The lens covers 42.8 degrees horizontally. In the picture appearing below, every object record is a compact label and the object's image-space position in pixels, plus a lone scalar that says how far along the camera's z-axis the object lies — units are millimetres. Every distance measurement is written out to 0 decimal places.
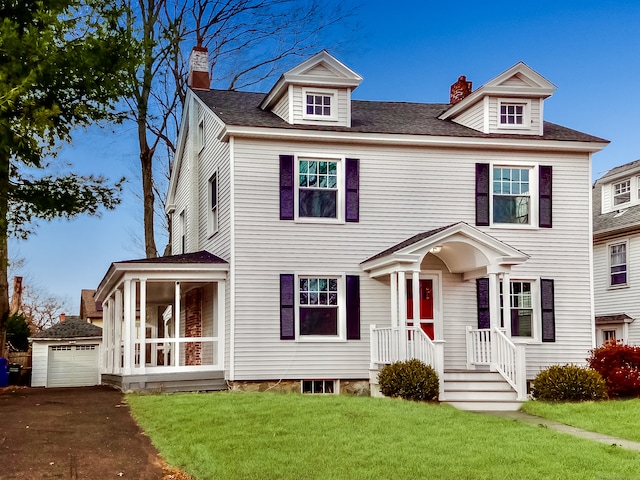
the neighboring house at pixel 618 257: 26156
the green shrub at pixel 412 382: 16125
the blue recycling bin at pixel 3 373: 23391
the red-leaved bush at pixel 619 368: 17469
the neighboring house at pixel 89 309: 51062
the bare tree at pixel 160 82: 28453
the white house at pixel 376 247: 18047
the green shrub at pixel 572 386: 16844
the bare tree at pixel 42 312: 56000
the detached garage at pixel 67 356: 33406
